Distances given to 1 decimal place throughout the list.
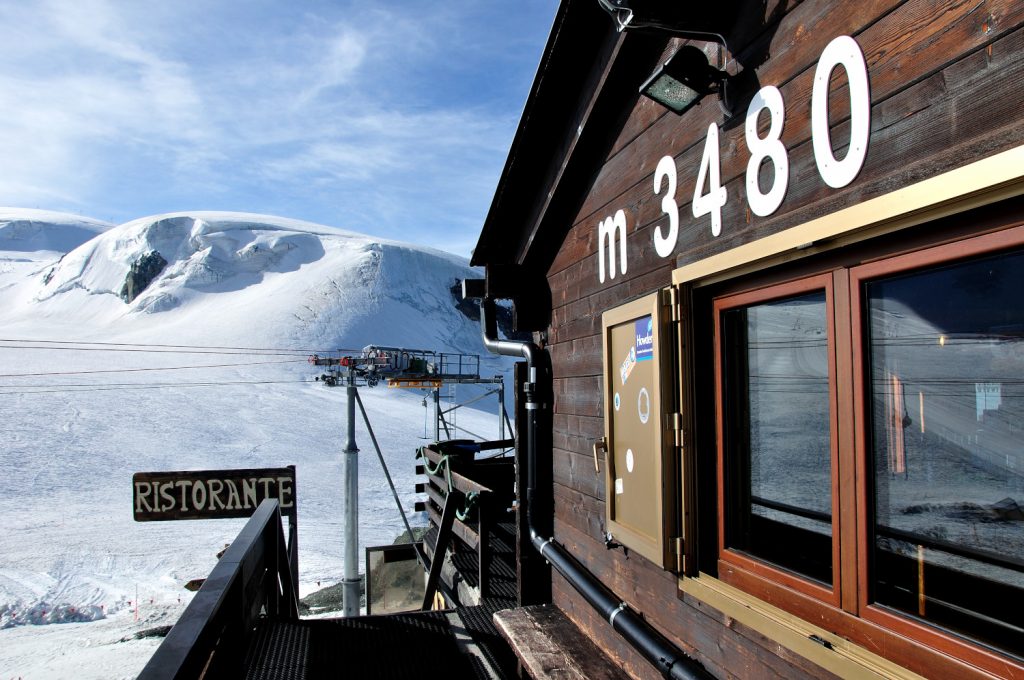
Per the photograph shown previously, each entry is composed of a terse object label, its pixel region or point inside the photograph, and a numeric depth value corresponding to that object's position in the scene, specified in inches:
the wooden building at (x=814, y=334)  63.4
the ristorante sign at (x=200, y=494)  255.0
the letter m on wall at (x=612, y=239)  146.4
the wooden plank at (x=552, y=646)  145.9
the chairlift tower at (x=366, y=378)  417.1
